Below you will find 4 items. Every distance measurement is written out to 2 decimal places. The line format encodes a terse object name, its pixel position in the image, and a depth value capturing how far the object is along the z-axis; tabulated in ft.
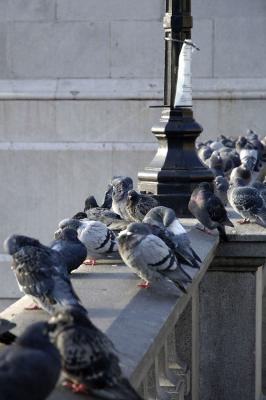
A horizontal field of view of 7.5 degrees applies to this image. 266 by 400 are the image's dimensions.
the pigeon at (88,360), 24.75
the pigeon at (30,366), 22.10
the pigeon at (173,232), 41.86
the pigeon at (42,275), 33.44
